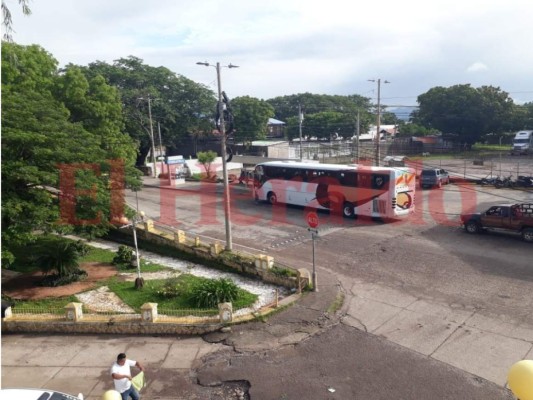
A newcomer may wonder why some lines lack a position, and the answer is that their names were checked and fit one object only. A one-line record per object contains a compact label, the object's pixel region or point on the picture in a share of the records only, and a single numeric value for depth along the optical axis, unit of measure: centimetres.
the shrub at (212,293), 1460
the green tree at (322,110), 8244
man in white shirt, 912
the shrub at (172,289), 1563
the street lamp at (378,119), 3596
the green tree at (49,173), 1393
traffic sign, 1566
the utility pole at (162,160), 4128
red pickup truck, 1995
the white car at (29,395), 652
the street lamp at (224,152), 1766
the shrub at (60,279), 1736
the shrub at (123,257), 1944
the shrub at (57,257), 1752
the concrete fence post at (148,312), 1306
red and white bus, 2419
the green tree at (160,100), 4734
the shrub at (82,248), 1937
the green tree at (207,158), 4269
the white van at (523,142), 5941
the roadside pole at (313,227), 1553
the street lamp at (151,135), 4353
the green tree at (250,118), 6406
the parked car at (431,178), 3566
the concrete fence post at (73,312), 1337
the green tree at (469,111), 6459
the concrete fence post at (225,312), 1315
